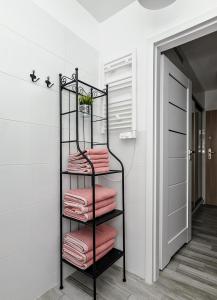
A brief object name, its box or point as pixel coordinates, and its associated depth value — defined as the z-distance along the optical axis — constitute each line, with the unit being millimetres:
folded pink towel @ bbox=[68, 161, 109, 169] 1448
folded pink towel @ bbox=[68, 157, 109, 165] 1464
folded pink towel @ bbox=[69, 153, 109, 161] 1457
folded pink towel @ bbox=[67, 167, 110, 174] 1434
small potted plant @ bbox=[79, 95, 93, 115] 1573
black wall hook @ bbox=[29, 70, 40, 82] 1337
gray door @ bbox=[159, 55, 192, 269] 1740
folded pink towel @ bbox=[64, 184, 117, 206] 1355
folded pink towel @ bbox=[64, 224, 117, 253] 1390
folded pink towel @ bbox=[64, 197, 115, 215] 1340
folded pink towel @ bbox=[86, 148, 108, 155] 1453
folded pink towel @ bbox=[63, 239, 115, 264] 1363
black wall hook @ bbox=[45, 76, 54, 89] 1439
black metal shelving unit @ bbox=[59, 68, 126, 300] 1359
